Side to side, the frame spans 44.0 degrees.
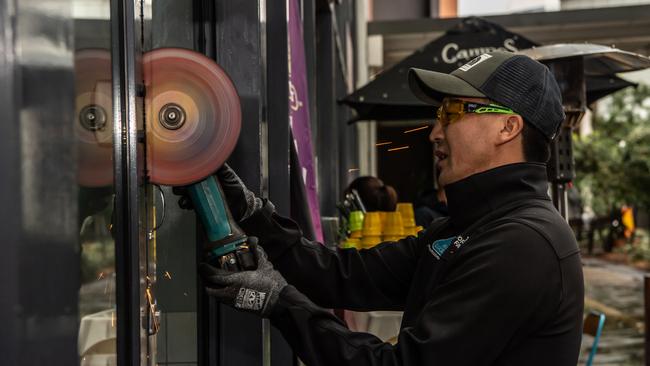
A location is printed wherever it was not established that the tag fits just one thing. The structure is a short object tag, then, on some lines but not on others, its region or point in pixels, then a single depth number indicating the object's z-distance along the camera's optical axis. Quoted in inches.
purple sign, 124.9
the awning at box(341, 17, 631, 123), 249.9
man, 73.2
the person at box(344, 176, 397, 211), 236.4
